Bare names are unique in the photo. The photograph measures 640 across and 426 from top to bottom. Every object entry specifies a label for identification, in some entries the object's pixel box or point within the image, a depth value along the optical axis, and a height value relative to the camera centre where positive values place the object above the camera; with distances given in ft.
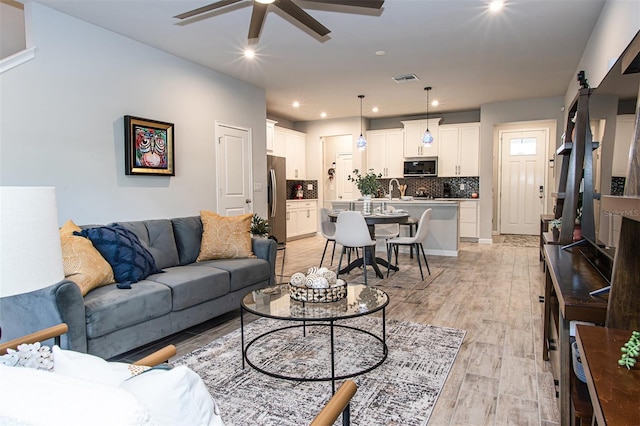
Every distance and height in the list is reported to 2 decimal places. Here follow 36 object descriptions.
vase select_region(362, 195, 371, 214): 17.56 -0.91
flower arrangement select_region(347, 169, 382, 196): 17.57 -0.01
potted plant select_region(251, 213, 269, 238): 15.55 -1.74
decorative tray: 7.90 -2.22
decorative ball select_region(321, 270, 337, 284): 8.37 -1.97
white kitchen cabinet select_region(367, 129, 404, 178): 28.73 +2.44
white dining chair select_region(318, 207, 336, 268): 17.74 -1.87
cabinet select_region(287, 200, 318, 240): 27.73 -2.43
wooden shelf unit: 7.60 +0.12
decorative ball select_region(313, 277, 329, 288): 7.97 -2.00
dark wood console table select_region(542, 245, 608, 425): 4.53 -1.38
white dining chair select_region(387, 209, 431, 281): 15.84 -2.16
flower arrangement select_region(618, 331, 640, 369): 3.09 -1.35
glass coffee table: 7.27 -2.42
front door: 27.84 +0.22
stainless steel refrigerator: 23.45 -0.71
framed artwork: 13.04 +1.36
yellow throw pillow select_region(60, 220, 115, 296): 8.32 -1.71
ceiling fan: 8.61 +4.01
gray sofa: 7.47 -2.50
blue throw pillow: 9.37 -1.65
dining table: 15.38 -1.85
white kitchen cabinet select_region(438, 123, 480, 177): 26.43 +2.38
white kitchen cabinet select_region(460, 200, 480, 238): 25.79 -2.23
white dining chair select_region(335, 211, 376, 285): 14.78 -1.73
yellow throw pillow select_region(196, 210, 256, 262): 12.44 -1.71
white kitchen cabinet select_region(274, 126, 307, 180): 27.24 +2.63
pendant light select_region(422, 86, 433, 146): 21.62 +2.50
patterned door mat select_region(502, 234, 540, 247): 24.57 -3.75
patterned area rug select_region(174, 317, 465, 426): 6.56 -3.79
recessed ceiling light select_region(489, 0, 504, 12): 11.04 +5.11
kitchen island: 20.79 -1.88
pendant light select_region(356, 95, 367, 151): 23.44 +2.49
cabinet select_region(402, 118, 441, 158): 27.45 +3.31
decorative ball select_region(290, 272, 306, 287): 8.14 -1.99
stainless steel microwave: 27.66 +1.26
